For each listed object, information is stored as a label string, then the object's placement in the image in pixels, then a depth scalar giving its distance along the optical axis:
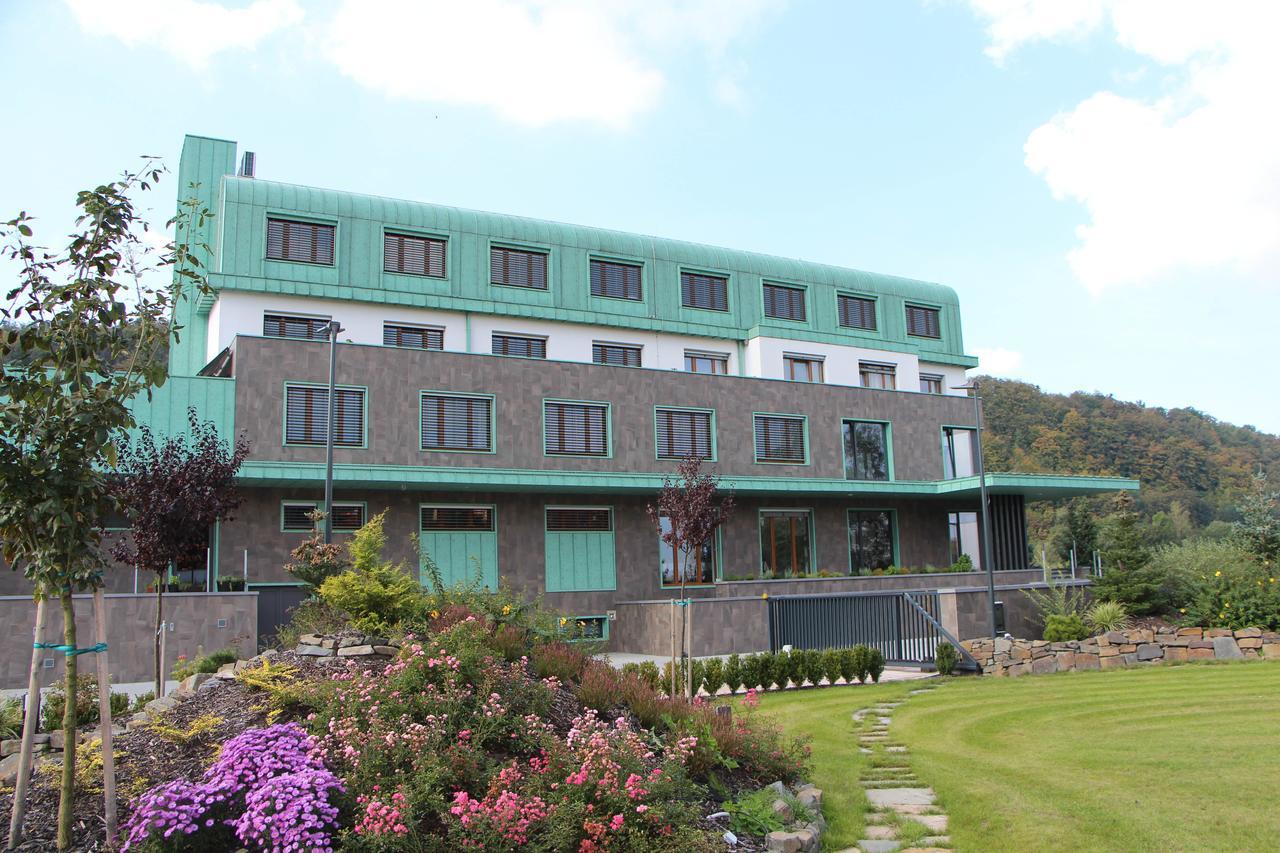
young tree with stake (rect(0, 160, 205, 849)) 6.00
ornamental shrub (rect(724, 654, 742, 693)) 15.46
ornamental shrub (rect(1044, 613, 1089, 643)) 18.89
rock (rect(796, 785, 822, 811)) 7.64
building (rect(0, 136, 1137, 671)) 22.80
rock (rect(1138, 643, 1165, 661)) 18.16
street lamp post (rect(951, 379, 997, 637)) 21.56
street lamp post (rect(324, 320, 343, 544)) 19.65
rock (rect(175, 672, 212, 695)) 9.60
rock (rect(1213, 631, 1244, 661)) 18.19
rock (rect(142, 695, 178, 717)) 8.38
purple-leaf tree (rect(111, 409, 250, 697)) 15.38
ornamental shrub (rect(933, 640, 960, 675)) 17.94
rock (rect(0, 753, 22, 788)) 7.18
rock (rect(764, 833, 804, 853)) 6.68
